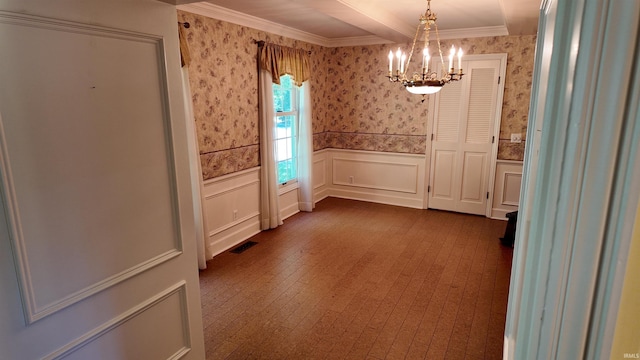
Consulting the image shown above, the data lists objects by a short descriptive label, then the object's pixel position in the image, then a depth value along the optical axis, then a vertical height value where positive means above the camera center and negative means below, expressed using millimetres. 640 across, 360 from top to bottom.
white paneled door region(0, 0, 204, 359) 1091 -246
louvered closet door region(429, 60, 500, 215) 5094 -432
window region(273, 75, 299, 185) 5078 -247
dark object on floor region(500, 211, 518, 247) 4336 -1441
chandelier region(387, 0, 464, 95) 3092 +244
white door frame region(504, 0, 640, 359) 443 -88
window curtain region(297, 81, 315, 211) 5367 -637
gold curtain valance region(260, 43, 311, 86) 4504 +636
